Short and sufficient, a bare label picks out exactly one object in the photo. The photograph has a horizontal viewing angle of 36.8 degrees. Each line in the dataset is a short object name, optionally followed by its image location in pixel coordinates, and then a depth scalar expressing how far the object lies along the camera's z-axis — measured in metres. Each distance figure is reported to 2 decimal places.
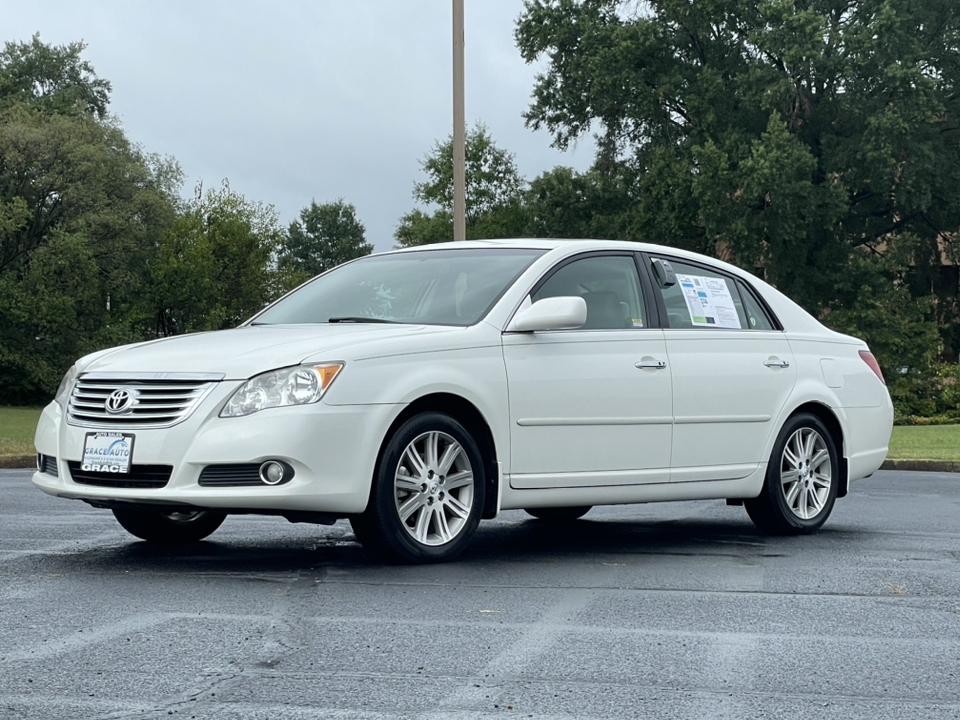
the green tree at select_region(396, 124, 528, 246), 61.69
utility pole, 18.48
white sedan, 6.63
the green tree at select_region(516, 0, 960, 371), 37.81
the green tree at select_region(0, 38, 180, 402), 51.50
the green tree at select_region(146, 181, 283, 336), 61.12
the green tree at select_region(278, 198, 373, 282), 109.88
